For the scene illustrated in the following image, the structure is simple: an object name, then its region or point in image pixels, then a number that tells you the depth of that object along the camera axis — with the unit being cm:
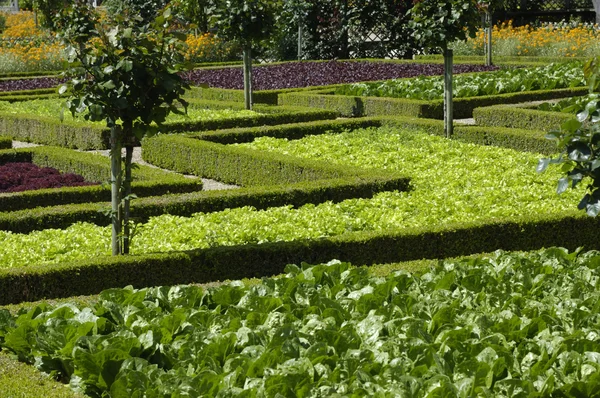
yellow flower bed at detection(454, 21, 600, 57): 2608
